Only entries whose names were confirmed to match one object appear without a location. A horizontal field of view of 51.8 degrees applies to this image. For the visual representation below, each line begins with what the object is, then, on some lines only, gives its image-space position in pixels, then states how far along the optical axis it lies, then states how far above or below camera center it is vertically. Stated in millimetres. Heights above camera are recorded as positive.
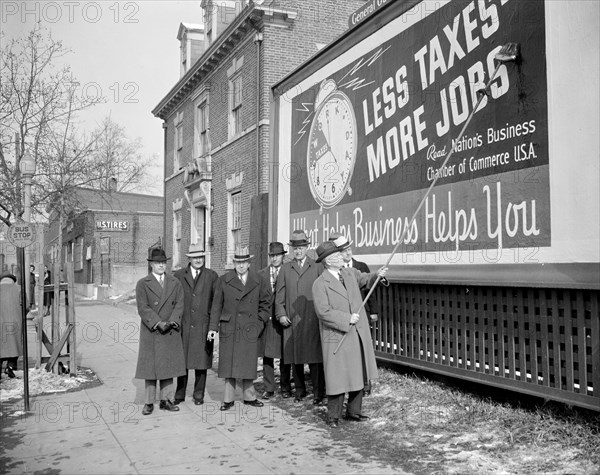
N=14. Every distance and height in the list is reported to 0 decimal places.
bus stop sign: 7926 +378
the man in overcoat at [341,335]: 6039 -769
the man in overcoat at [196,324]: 7469 -774
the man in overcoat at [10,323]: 9312 -912
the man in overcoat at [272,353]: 7836 -1190
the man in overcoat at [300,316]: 7332 -705
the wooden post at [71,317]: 8875 -812
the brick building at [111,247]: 33906 +913
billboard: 5457 +1319
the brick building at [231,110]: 15797 +4525
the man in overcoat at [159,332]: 7094 -827
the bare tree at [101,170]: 17328 +2734
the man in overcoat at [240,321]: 7215 -738
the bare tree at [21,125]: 13495 +3105
